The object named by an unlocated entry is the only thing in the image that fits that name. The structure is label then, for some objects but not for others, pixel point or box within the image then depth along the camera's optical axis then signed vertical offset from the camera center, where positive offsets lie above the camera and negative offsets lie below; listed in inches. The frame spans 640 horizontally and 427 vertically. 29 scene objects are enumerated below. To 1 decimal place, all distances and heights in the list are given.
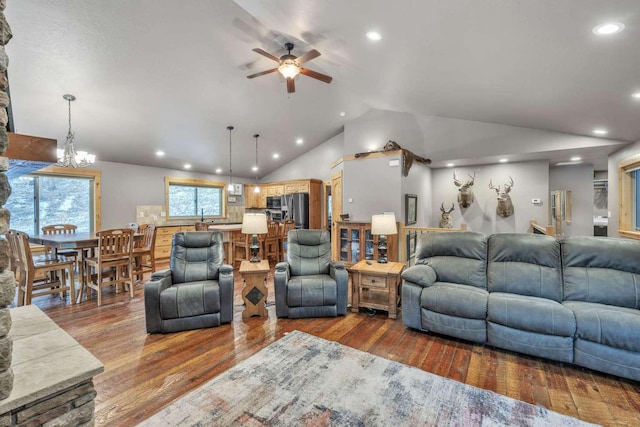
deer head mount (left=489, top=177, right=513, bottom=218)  237.8 +6.7
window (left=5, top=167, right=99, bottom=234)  205.8 +12.1
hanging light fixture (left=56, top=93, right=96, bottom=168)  157.7 +34.5
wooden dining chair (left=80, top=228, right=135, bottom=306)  152.5 -24.2
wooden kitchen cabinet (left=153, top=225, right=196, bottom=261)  264.2 -25.0
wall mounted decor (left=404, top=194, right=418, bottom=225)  225.9 +2.6
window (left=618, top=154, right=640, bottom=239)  163.5 +6.7
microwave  331.6 +12.7
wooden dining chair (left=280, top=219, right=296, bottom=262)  250.7 -18.5
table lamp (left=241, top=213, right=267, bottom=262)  150.3 -7.0
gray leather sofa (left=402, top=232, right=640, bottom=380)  88.4 -32.9
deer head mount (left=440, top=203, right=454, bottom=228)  261.9 -7.8
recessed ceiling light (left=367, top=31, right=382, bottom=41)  109.7 +70.2
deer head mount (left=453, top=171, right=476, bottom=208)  251.5 +16.6
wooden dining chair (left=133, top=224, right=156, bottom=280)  178.7 -22.4
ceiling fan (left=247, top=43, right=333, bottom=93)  127.7 +69.8
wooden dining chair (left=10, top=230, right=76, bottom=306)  135.3 -29.9
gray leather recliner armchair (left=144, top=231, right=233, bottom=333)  116.3 -32.1
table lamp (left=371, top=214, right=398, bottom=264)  149.4 -8.9
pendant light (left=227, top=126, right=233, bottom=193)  235.9 +45.5
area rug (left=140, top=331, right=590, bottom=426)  69.7 -51.4
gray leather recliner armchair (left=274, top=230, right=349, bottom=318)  131.4 -37.7
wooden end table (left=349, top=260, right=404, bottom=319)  135.1 -36.1
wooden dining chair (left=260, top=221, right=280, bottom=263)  237.6 -26.0
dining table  147.3 -14.6
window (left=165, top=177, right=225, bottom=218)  296.5 +17.9
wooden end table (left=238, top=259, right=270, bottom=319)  134.5 -37.9
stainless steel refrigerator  302.5 +4.8
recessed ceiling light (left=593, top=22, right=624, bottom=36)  77.9 +51.3
